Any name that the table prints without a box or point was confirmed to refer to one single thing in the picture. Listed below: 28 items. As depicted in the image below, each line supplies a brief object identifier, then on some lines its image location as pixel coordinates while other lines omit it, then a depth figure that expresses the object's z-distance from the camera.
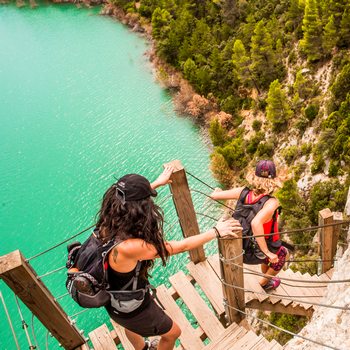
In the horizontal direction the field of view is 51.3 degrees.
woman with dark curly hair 2.54
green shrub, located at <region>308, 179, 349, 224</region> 15.07
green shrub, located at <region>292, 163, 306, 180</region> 18.02
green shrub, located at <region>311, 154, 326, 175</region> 17.23
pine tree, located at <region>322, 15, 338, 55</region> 19.42
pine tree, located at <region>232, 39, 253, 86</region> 22.12
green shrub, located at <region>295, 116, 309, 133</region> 19.61
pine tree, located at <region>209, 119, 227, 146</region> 20.30
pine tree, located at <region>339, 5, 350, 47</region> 19.12
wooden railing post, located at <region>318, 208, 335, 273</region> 5.52
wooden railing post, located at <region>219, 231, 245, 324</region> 2.99
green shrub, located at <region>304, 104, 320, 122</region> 19.05
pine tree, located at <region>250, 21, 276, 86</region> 21.59
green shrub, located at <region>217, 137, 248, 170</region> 19.66
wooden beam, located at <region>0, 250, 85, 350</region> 2.75
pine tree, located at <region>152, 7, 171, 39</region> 28.19
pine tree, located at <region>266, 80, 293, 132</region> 19.47
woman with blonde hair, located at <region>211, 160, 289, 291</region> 3.62
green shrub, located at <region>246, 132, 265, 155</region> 20.39
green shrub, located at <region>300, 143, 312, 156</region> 18.48
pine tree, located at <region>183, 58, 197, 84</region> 24.66
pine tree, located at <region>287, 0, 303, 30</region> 22.25
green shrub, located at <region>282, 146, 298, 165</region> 19.03
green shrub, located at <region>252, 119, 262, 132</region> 21.39
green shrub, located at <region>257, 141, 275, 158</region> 19.84
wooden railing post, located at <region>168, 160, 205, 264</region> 3.67
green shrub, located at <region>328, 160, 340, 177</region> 16.38
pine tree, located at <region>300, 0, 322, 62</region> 19.88
